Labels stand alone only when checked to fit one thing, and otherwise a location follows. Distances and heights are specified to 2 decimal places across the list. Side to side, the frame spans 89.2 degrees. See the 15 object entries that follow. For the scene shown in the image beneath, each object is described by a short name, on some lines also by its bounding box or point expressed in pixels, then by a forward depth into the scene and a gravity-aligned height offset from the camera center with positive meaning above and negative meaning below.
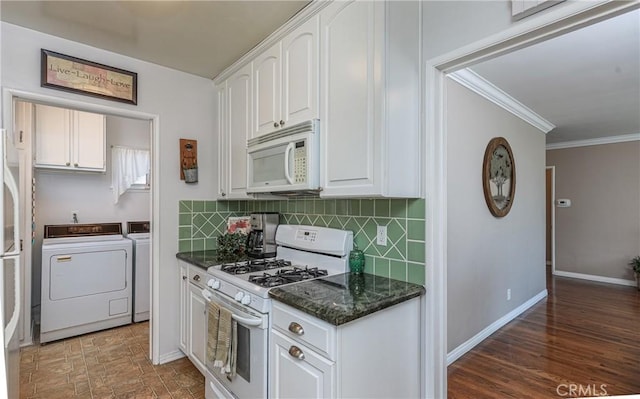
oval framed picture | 3.07 +0.25
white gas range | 1.65 -0.46
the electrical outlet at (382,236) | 1.90 -0.21
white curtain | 3.89 +0.42
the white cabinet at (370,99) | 1.52 +0.51
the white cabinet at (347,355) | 1.33 -0.69
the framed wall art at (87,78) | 2.17 +0.88
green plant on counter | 2.54 -0.37
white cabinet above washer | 3.21 +0.64
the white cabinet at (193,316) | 2.29 -0.87
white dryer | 3.05 -0.80
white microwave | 1.81 +0.25
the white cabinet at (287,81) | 1.86 +0.76
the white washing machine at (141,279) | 3.51 -0.85
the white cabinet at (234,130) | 2.46 +0.56
